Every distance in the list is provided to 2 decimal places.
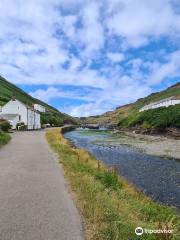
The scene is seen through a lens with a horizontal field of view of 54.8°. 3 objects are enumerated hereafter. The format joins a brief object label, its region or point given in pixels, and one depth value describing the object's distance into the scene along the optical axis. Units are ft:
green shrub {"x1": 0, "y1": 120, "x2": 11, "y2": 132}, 122.65
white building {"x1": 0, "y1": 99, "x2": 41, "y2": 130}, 166.90
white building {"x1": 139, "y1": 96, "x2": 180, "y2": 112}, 243.61
